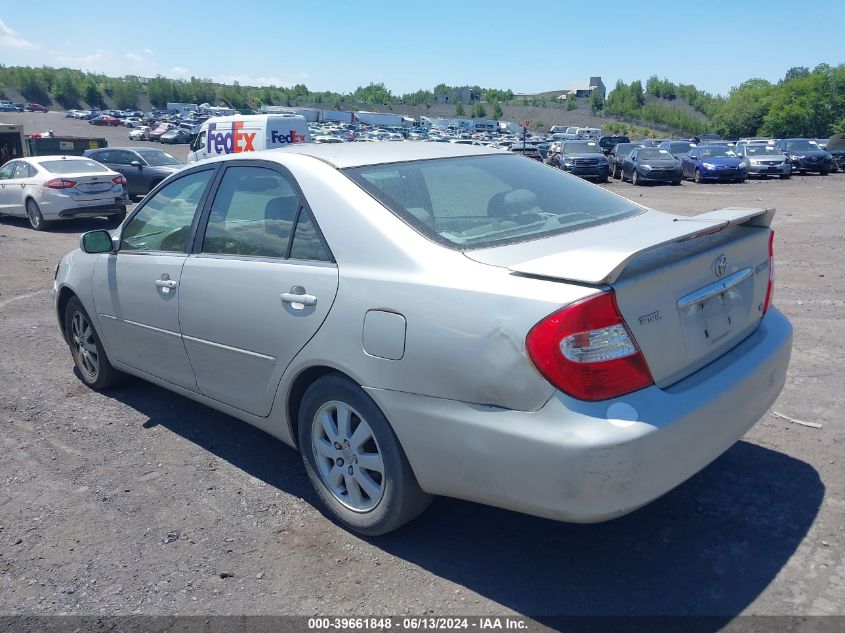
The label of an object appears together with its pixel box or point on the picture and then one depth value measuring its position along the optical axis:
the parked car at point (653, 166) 25.53
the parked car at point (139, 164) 18.70
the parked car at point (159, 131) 65.56
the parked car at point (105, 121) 87.31
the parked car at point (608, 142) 45.38
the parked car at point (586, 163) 27.11
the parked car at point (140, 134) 67.00
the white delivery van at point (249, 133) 20.39
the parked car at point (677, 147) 30.81
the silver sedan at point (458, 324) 2.48
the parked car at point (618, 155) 28.89
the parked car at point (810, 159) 29.84
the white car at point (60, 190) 14.56
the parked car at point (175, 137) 63.81
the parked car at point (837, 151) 31.83
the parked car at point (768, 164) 28.00
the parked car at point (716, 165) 26.23
